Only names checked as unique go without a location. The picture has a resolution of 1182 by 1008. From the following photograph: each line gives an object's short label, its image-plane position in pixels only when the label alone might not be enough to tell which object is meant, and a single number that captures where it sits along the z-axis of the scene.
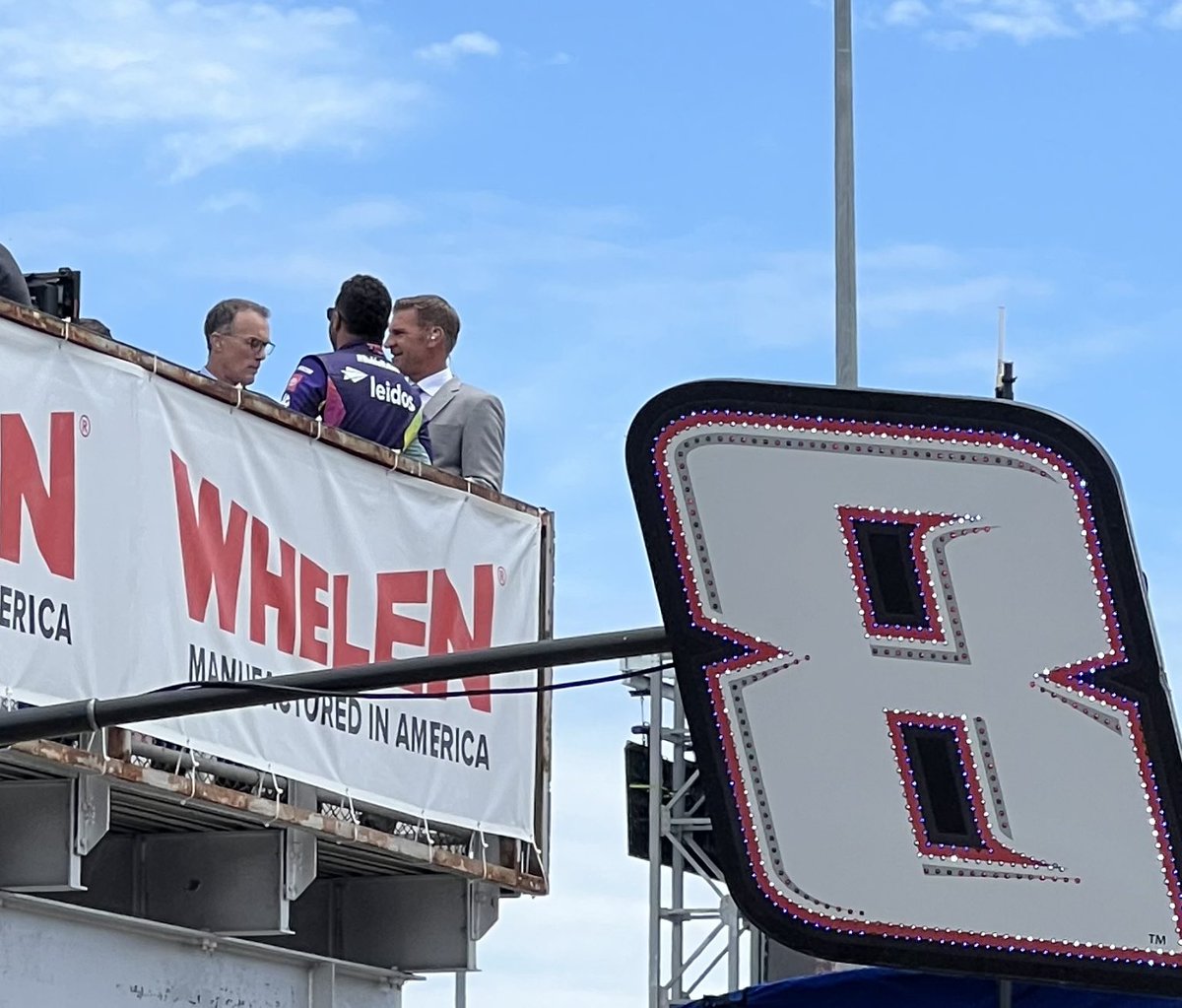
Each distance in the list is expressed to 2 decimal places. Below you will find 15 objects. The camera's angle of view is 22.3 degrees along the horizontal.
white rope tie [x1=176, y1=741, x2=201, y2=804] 11.53
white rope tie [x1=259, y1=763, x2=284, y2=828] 12.09
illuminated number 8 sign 9.10
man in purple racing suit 13.07
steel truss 24.28
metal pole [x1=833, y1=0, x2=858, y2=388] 17.42
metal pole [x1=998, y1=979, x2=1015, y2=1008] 9.74
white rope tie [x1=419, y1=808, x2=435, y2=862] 13.26
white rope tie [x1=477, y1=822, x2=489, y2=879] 13.74
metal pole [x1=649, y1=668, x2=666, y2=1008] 24.16
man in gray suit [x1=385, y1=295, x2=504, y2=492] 13.97
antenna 15.16
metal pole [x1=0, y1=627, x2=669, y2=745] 9.05
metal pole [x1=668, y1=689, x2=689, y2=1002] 24.42
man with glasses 12.94
